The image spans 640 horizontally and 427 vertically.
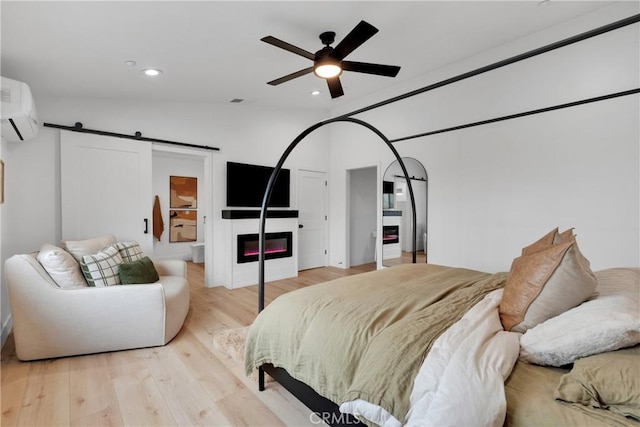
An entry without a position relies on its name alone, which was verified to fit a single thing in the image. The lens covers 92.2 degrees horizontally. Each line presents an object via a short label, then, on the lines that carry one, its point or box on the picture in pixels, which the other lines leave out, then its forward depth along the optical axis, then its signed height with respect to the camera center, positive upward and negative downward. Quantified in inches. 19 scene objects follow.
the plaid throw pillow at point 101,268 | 106.7 -22.0
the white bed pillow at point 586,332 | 41.1 -17.4
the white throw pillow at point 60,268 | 99.7 -20.4
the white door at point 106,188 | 135.9 +8.7
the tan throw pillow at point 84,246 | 117.1 -15.9
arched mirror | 179.5 -3.4
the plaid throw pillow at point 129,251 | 128.0 -19.1
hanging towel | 251.3 -12.0
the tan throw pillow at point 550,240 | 71.4 -7.5
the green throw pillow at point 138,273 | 114.1 -25.3
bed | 38.4 -22.0
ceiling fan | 87.7 +48.5
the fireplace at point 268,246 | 187.6 -25.4
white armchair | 93.4 -35.0
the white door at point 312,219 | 229.5 -9.2
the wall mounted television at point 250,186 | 189.6 +13.8
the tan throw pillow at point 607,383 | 35.9 -21.4
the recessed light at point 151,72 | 120.0 +53.4
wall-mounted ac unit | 96.3 +32.0
